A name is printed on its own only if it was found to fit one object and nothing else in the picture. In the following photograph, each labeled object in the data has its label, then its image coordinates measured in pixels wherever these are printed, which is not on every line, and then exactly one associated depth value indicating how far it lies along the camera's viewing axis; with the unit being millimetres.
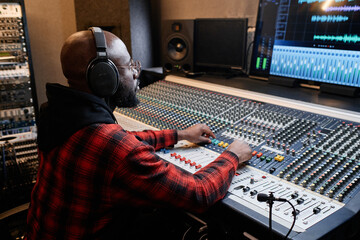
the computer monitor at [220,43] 1966
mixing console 840
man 800
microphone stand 764
